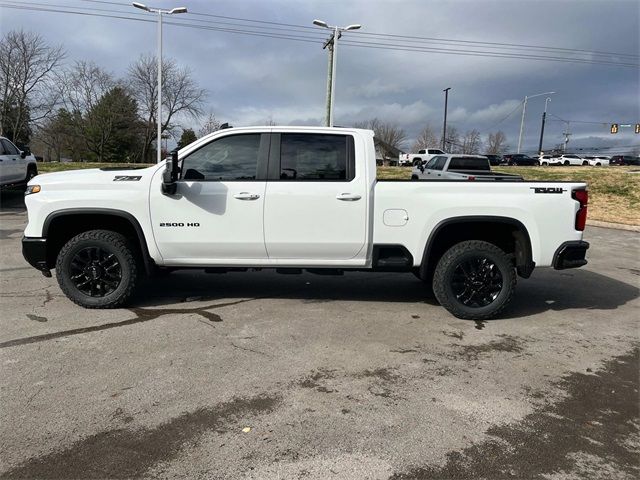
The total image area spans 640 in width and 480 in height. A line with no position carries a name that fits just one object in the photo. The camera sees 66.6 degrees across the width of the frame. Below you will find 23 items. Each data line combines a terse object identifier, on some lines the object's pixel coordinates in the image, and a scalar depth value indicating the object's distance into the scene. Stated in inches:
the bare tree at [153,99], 2237.9
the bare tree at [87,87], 2144.4
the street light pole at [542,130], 2790.4
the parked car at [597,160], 2519.7
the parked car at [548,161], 2461.7
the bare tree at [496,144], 4288.9
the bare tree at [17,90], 1782.4
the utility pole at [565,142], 3447.3
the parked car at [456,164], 714.8
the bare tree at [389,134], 3553.2
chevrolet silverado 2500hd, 198.4
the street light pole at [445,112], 2226.1
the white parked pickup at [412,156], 1843.5
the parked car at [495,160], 2071.9
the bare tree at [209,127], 2418.3
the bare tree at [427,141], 3842.8
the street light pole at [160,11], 1052.7
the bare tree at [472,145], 4006.4
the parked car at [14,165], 499.8
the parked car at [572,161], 2477.9
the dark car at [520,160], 2237.9
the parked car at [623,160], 2479.1
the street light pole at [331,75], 1082.8
